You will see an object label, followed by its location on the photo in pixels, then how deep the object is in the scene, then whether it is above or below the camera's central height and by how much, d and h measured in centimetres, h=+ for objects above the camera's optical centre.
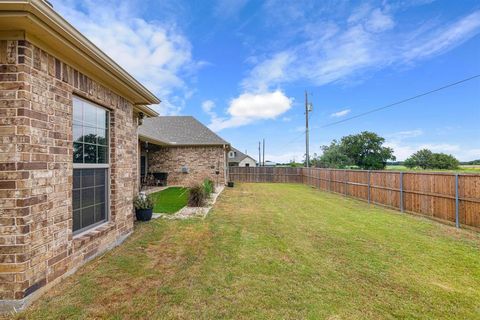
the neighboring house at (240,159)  3859 +100
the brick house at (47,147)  262 +27
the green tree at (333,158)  4247 +96
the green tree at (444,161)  4814 -6
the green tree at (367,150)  3972 +199
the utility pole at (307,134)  2120 +260
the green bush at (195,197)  916 -121
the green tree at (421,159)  5126 +46
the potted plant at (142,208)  674 -117
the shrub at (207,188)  1009 -101
